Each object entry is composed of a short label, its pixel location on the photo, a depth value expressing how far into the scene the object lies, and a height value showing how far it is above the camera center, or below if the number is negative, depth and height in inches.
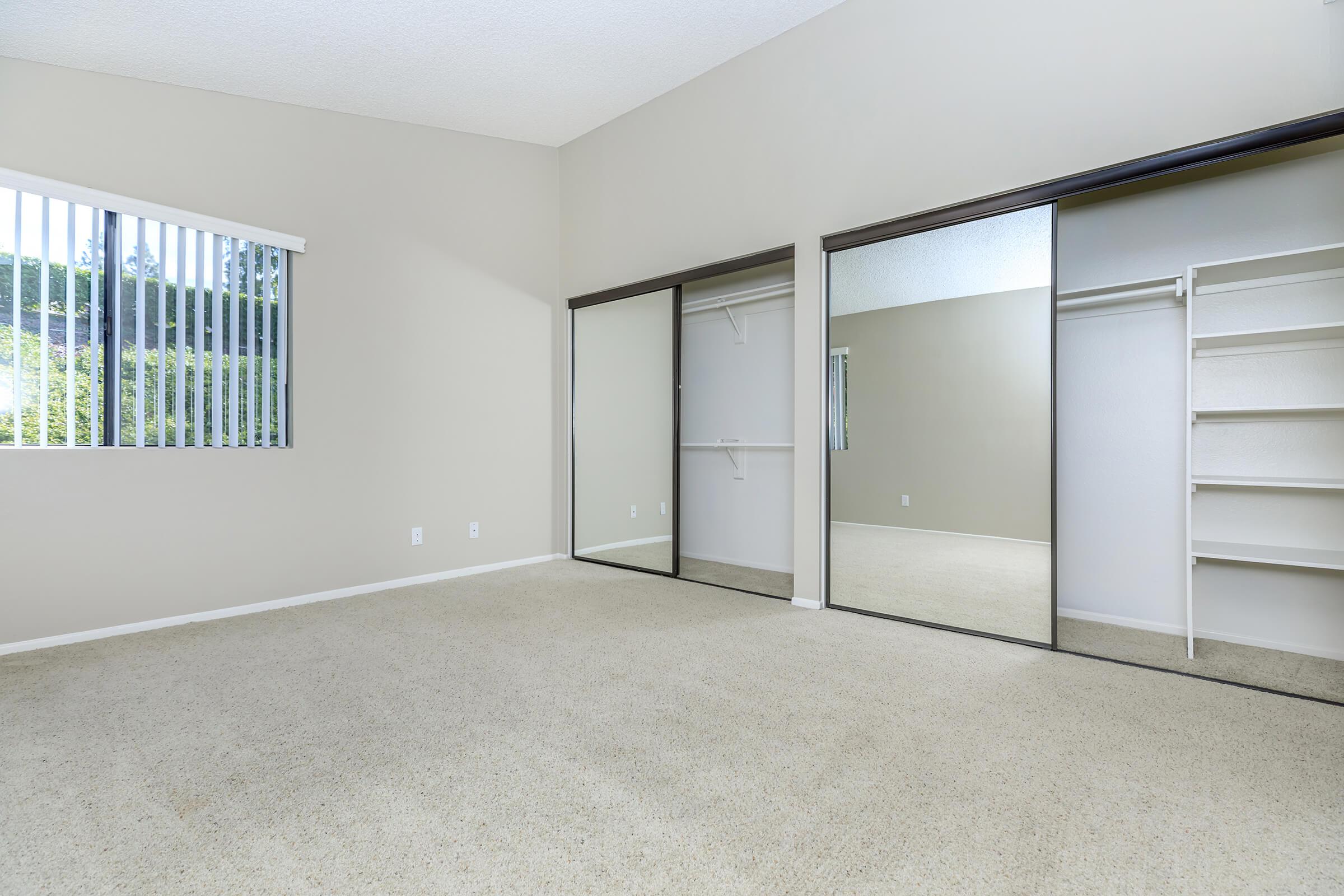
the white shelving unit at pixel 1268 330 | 105.8 +19.6
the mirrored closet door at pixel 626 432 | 184.5 +5.2
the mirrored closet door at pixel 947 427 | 120.6 +4.6
